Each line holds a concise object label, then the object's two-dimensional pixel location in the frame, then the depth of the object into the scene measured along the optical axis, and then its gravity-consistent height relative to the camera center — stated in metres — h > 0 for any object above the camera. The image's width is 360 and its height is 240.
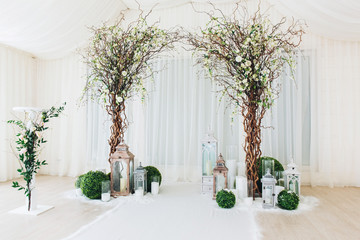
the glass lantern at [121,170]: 3.25 -0.58
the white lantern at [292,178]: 3.13 -0.65
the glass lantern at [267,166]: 3.00 -0.49
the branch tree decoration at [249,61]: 3.00 +0.70
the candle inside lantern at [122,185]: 3.27 -0.77
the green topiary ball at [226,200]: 2.83 -0.82
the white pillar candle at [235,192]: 3.11 -0.81
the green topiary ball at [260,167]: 3.32 -0.57
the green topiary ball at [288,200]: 2.81 -0.82
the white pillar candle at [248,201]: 2.96 -0.86
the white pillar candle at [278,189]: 3.05 -0.76
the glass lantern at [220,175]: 3.15 -0.61
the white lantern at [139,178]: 3.31 -0.69
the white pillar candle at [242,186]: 3.14 -0.75
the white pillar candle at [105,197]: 3.07 -0.86
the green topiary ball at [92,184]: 3.10 -0.72
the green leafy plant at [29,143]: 2.71 -0.22
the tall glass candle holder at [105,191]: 3.06 -0.79
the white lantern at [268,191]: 2.86 -0.74
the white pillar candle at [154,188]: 3.40 -0.83
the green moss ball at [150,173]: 3.47 -0.66
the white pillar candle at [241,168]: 3.36 -0.57
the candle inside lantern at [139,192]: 3.19 -0.83
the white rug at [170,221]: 2.20 -0.92
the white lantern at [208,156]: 3.35 -0.42
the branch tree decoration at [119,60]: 3.31 +0.77
